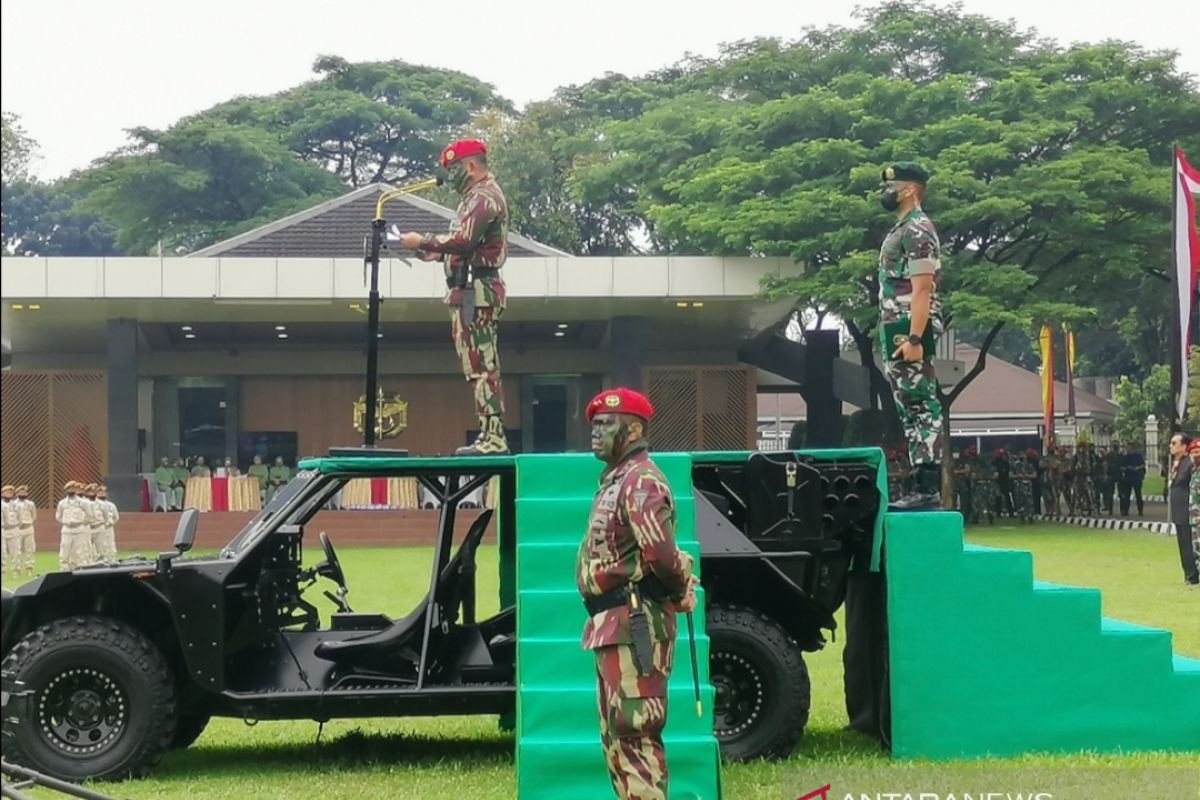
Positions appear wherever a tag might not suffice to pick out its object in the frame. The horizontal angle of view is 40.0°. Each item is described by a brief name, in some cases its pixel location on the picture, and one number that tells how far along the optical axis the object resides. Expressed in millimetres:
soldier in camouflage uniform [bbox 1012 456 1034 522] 35219
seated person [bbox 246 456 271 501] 34625
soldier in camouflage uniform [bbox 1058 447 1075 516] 36844
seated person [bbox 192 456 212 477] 34094
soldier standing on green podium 9336
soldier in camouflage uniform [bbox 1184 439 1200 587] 18359
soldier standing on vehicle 9508
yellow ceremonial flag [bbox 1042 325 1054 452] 44094
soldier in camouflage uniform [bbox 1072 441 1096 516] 36719
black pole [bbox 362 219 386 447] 9320
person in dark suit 18703
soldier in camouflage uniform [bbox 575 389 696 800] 6113
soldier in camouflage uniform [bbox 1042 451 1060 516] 36719
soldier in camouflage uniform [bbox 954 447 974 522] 33750
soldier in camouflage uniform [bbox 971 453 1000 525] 34531
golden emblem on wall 32281
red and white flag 22547
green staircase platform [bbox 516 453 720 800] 7332
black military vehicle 8117
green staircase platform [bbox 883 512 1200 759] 8422
